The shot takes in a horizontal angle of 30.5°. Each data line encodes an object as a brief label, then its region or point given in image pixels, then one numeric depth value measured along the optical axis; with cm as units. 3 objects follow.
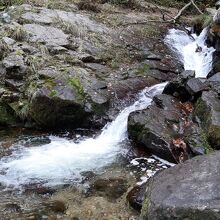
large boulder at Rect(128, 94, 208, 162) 695
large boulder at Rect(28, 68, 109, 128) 793
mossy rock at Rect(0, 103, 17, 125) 828
